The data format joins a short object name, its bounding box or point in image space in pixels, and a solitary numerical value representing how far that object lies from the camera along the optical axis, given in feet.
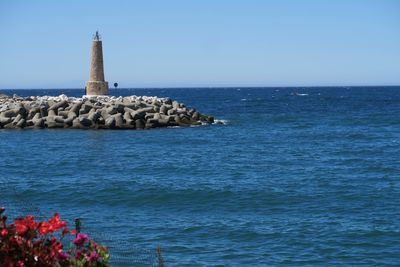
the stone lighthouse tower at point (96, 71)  310.91
